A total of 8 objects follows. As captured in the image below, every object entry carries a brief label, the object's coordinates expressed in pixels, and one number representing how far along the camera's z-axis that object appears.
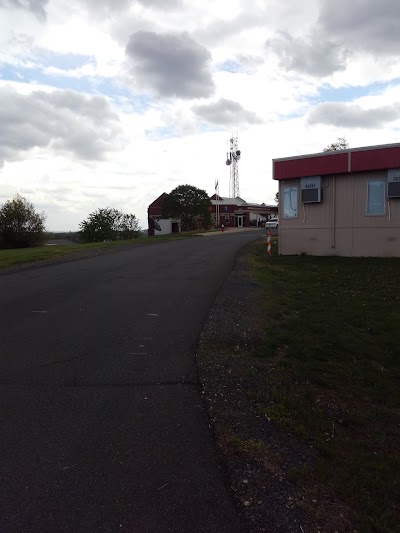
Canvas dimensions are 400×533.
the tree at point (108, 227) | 55.84
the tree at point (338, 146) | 48.34
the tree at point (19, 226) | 42.91
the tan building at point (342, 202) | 16.22
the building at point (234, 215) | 77.00
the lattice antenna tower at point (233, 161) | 76.69
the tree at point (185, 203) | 55.94
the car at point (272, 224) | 60.94
